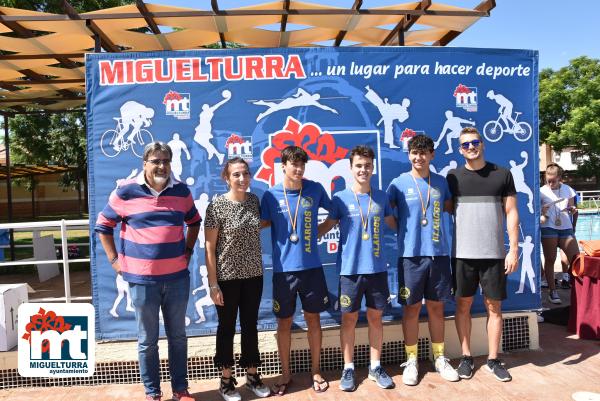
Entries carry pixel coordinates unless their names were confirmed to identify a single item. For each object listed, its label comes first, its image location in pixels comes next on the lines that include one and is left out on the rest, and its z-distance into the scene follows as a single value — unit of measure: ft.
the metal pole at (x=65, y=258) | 13.47
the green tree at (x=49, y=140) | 59.98
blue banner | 13.29
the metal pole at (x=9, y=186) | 27.95
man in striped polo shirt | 10.47
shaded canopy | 14.32
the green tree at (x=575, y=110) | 92.89
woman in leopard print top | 10.86
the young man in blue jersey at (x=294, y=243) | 11.16
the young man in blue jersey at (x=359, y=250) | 11.45
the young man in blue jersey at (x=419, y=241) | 11.93
